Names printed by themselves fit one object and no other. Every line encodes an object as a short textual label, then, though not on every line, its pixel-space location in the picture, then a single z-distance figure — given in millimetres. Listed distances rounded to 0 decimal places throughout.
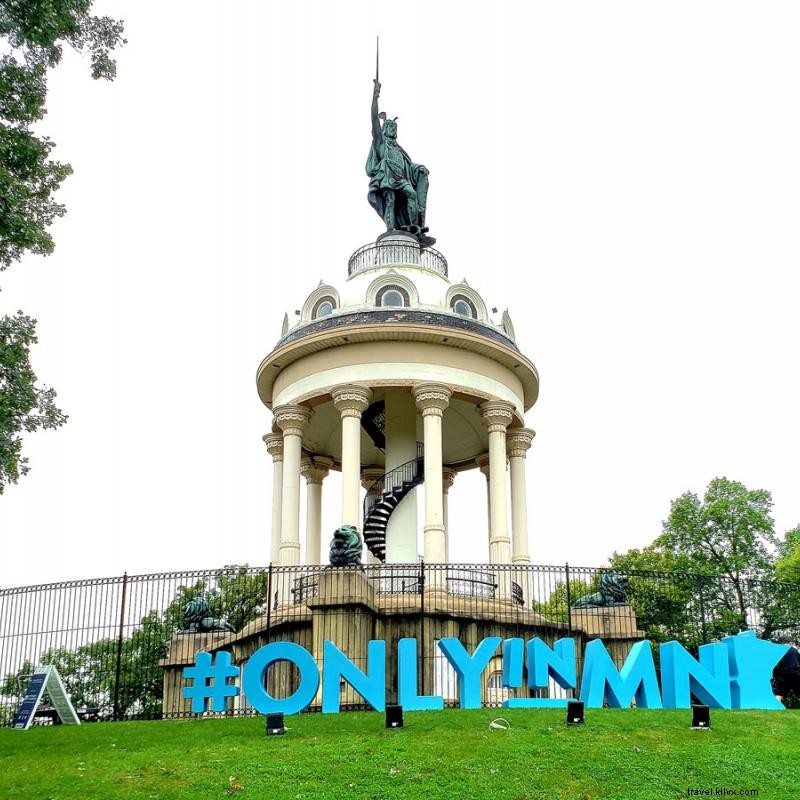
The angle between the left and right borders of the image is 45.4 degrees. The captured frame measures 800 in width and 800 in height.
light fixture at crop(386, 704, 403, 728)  17656
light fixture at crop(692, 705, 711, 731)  18188
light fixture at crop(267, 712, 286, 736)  17766
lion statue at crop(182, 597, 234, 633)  28922
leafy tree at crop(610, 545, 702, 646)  37031
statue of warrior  37188
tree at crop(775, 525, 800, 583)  42094
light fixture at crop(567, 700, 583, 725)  17969
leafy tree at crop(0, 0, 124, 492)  17969
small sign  20953
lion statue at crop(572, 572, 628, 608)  27625
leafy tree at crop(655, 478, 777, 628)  46125
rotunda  29875
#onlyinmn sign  19750
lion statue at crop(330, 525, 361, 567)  24781
